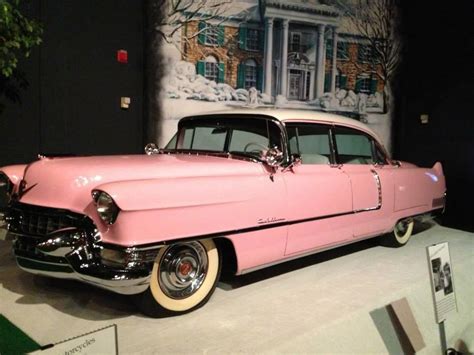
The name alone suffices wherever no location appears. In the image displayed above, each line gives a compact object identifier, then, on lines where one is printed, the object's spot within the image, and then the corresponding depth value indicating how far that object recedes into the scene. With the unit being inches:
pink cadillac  86.7
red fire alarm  195.5
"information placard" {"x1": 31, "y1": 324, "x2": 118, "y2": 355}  53.9
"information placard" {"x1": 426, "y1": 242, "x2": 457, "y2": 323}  88.4
